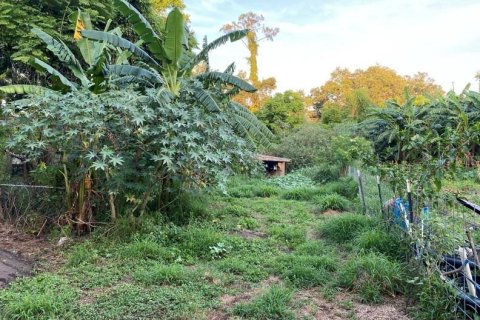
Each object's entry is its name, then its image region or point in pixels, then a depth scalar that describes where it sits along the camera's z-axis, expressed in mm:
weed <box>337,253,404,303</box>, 3561
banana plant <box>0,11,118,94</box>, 6371
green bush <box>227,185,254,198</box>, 9961
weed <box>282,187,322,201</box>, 9375
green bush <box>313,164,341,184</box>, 11922
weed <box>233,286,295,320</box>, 3174
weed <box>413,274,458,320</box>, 2877
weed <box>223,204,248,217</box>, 7144
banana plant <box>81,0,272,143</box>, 6309
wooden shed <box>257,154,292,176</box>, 16294
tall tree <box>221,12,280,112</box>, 26562
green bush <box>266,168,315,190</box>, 11822
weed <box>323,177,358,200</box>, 8906
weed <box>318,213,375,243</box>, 5289
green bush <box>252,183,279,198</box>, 10172
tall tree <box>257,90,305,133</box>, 21172
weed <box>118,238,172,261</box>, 4504
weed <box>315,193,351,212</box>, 7633
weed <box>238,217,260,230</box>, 6325
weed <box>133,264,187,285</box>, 3816
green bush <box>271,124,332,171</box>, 16891
